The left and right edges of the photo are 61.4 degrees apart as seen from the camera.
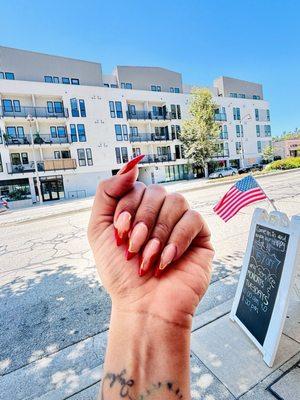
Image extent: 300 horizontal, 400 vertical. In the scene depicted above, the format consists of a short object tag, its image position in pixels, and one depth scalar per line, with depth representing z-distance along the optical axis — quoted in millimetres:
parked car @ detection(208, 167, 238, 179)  33481
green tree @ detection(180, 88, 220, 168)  32344
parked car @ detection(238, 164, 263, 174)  35812
